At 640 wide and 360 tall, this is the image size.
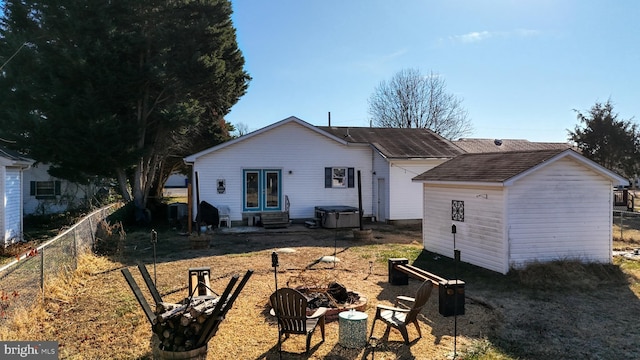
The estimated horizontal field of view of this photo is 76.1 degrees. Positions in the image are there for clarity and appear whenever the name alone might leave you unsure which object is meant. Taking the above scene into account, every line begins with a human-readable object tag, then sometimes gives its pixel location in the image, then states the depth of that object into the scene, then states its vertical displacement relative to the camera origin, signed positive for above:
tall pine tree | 18.52 +5.21
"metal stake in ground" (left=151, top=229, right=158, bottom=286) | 9.10 -1.18
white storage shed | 10.16 -0.67
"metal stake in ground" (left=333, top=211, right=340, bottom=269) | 11.53 -2.17
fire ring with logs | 7.20 -2.16
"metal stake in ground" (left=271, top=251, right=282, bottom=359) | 5.65 -1.85
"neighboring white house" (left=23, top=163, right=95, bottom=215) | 23.16 -0.40
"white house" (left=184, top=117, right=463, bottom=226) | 19.11 +0.63
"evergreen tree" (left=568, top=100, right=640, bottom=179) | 30.36 +3.16
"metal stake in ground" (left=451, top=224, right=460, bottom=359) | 6.13 -1.98
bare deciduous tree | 40.34 +7.10
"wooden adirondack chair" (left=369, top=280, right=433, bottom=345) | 6.11 -2.07
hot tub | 18.95 -1.52
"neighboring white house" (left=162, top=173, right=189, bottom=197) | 64.36 +0.57
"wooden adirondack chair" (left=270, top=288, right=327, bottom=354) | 5.75 -1.82
